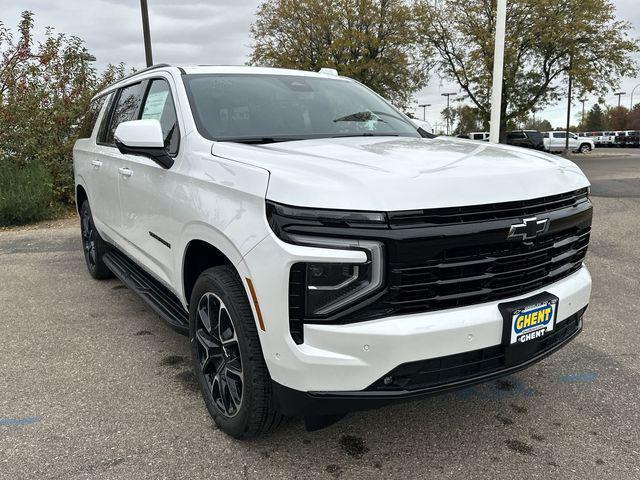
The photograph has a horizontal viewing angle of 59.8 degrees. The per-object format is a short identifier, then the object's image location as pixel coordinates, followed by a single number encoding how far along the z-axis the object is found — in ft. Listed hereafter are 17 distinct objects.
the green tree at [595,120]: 291.58
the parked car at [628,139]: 171.76
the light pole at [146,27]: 41.70
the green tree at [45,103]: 33.99
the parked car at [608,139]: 187.00
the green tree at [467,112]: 103.64
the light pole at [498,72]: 34.40
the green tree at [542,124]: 316.56
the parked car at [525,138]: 120.47
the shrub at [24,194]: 30.40
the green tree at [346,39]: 85.97
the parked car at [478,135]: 127.77
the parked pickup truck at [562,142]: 133.12
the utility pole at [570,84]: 88.58
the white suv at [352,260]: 6.93
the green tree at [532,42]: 85.61
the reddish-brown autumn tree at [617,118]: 272.51
